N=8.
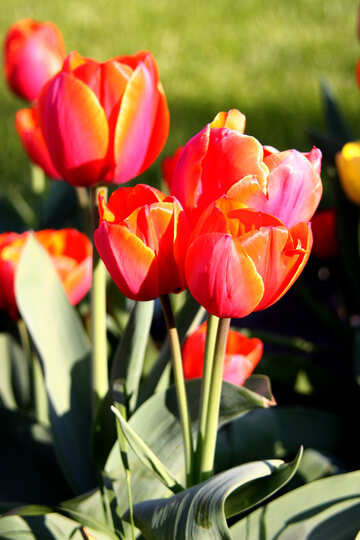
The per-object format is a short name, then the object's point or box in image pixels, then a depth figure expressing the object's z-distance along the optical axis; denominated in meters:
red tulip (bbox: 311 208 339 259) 1.36
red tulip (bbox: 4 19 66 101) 1.34
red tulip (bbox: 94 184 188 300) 0.82
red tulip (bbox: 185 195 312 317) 0.81
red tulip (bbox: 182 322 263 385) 0.97
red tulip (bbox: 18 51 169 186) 0.91
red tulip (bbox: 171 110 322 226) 0.83
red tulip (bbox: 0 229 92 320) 1.04
